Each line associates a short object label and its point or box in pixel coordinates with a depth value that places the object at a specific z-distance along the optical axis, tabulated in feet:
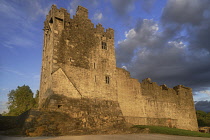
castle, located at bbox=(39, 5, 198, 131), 50.19
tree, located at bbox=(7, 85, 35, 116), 106.22
